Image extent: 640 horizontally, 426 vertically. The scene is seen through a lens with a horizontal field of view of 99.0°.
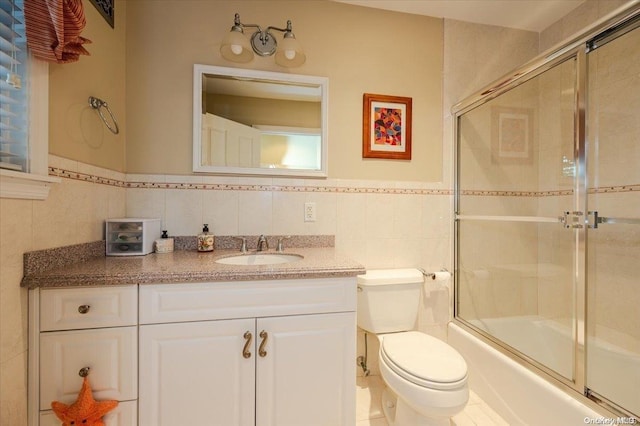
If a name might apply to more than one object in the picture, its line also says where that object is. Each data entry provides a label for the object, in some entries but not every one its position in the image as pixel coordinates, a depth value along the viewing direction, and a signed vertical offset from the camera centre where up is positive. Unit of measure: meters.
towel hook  1.25 +0.48
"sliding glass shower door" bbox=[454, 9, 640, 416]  1.24 +0.00
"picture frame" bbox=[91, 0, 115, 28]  1.28 +0.98
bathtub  1.19 -0.87
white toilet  1.11 -0.66
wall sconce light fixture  1.47 +0.93
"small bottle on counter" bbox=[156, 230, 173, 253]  1.43 -0.18
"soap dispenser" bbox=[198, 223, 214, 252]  1.49 -0.17
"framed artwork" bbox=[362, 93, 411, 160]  1.75 +0.56
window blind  0.87 +0.40
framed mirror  1.58 +0.53
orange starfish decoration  0.91 -0.68
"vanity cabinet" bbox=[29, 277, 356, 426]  0.95 -0.53
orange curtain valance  0.89 +0.62
